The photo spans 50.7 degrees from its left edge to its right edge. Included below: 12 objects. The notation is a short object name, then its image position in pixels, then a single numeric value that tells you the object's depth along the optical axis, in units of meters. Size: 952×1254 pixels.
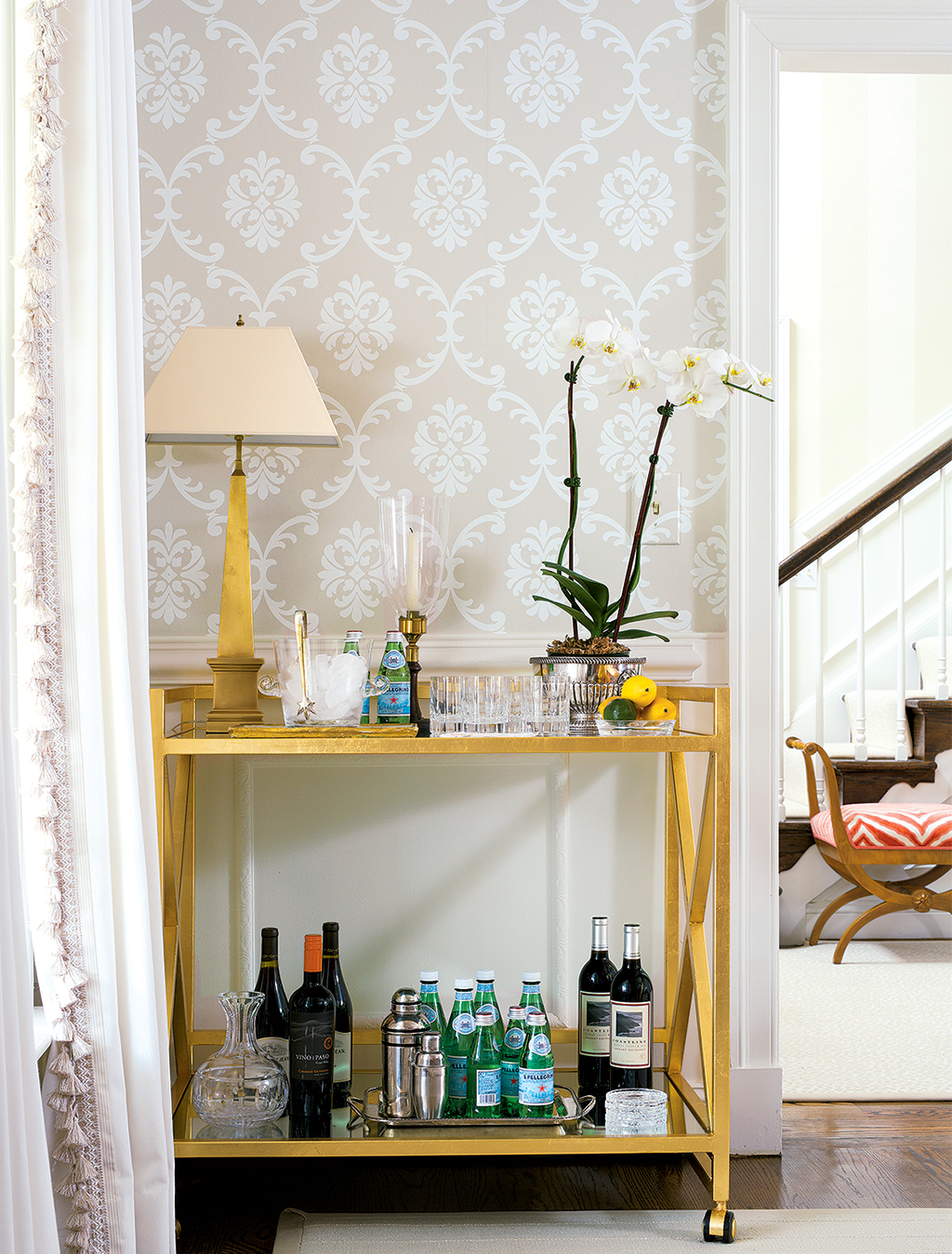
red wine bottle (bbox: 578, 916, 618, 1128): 1.74
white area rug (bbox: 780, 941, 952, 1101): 2.26
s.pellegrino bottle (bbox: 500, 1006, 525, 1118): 1.67
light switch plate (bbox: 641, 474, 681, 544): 2.00
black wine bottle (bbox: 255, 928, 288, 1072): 1.77
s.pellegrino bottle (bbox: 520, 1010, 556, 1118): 1.64
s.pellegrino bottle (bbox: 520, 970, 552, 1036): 1.70
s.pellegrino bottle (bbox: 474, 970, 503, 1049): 1.69
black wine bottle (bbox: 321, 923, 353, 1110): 1.71
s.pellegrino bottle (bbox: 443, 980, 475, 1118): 1.66
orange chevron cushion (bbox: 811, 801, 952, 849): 3.08
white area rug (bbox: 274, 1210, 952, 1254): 1.59
